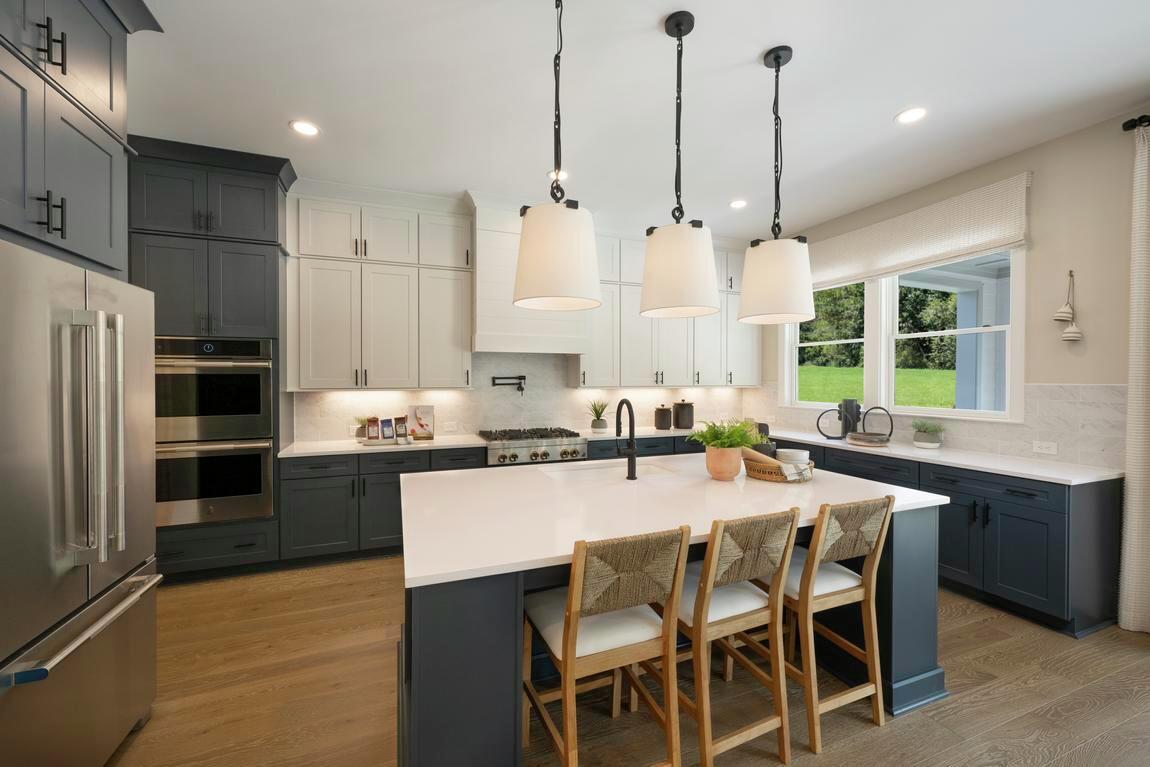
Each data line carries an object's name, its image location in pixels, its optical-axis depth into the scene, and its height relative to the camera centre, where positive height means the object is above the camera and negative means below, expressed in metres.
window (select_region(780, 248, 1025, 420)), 3.40 +0.29
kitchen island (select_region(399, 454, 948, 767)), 1.33 -0.56
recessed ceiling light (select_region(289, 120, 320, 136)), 2.86 +1.47
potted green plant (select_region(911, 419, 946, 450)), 3.64 -0.43
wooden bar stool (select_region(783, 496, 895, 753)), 1.77 -0.79
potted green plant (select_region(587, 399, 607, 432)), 4.84 -0.35
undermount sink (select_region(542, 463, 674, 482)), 2.47 -0.49
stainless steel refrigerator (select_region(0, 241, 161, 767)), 1.26 -0.37
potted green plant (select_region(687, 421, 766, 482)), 2.36 -0.32
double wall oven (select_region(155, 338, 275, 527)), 3.14 -0.33
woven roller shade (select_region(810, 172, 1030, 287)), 3.25 +1.07
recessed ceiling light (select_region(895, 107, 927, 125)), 2.72 +1.46
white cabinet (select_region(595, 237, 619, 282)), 4.72 +1.16
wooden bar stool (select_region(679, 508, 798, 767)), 1.59 -0.79
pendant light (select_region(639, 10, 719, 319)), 1.91 +0.44
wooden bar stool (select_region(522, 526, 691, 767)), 1.39 -0.77
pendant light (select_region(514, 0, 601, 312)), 1.69 +0.43
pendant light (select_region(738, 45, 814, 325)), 2.08 +0.41
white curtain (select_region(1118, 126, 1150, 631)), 2.60 -0.28
